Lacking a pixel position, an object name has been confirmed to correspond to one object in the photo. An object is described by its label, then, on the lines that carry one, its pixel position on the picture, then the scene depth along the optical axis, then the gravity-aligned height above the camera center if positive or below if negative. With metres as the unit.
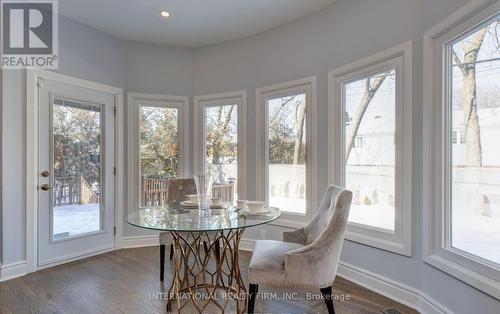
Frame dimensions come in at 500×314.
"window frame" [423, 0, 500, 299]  1.84 +0.05
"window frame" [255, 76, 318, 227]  3.13 +0.20
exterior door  3.02 -0.18
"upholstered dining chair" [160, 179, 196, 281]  3.16 -0.38
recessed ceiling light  3.09 +1.64
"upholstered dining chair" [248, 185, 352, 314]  1.86 -0.75
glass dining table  1.90 -0.62
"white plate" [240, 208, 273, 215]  2.30 -0.47
